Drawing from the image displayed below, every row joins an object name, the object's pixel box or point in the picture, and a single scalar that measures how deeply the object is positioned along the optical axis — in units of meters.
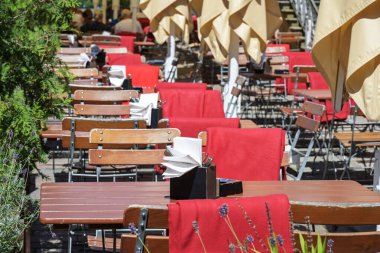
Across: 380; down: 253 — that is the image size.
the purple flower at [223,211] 6.97
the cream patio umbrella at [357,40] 10.15
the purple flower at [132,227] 7.27
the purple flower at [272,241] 6.41
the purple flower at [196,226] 7.14
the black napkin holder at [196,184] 9.16
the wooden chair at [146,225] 7.60
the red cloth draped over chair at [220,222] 7.33
